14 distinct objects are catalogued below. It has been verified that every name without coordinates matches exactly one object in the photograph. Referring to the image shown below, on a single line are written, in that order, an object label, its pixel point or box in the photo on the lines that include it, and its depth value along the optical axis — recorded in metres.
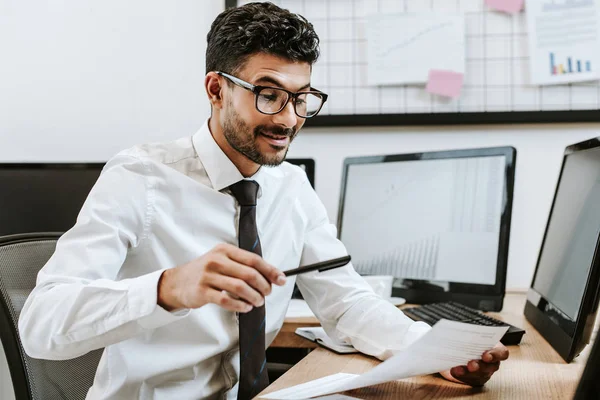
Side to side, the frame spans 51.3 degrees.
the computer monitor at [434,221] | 1.56
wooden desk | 0.91
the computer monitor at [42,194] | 1.79
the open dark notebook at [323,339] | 1.18
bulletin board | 1.85
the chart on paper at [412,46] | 1.87
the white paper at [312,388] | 0.86
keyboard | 1.20
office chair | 1.12
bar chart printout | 1.81
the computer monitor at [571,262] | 1.01
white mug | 1.54
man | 1.02
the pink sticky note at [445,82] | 1.87
